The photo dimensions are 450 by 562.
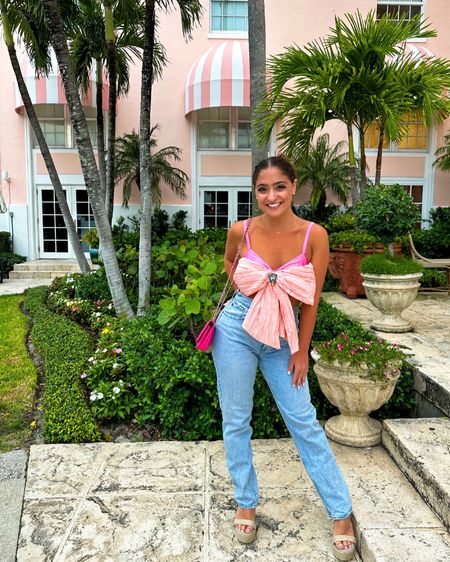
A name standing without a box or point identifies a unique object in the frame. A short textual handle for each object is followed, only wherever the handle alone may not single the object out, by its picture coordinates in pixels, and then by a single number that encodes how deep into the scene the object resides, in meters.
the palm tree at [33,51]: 8.09
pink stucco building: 13.77
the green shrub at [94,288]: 7.09
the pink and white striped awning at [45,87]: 12.72
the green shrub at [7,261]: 12.57
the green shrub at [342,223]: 8.42
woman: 2.04
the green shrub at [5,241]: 13.76
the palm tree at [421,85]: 5.73
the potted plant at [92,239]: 10.07
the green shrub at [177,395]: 3.42
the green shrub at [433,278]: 7.65
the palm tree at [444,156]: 13.09
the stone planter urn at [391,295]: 4.73
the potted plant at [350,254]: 7.07
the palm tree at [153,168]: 13.05
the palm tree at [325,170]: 12.67
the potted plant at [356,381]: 2.91
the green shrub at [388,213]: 4.94
